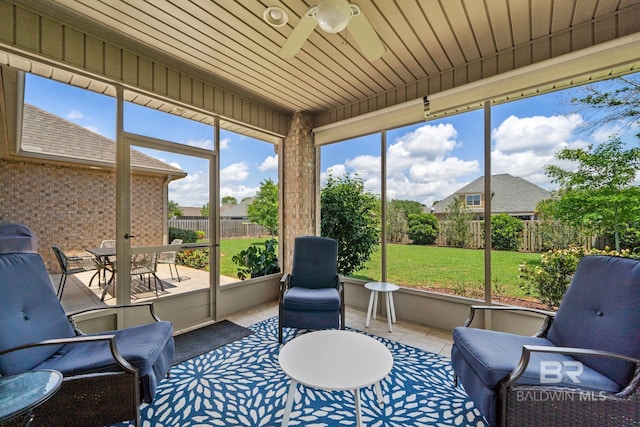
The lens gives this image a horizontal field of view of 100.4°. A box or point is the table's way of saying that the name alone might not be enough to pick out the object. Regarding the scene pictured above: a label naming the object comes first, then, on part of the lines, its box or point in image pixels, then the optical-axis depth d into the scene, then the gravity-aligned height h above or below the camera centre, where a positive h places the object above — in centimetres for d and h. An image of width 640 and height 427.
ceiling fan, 147 +124
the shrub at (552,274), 261 -57
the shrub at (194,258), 325 -50
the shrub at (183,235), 317 -21
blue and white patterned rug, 177 -133
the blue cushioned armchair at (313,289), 277 -83
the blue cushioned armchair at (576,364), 135 -85
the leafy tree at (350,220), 423 -3
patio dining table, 266 -44
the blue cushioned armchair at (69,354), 144 -84
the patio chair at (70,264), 245 -44
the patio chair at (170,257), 307 -46
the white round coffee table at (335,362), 149 -91
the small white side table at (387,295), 316 -96
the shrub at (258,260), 396 -65
